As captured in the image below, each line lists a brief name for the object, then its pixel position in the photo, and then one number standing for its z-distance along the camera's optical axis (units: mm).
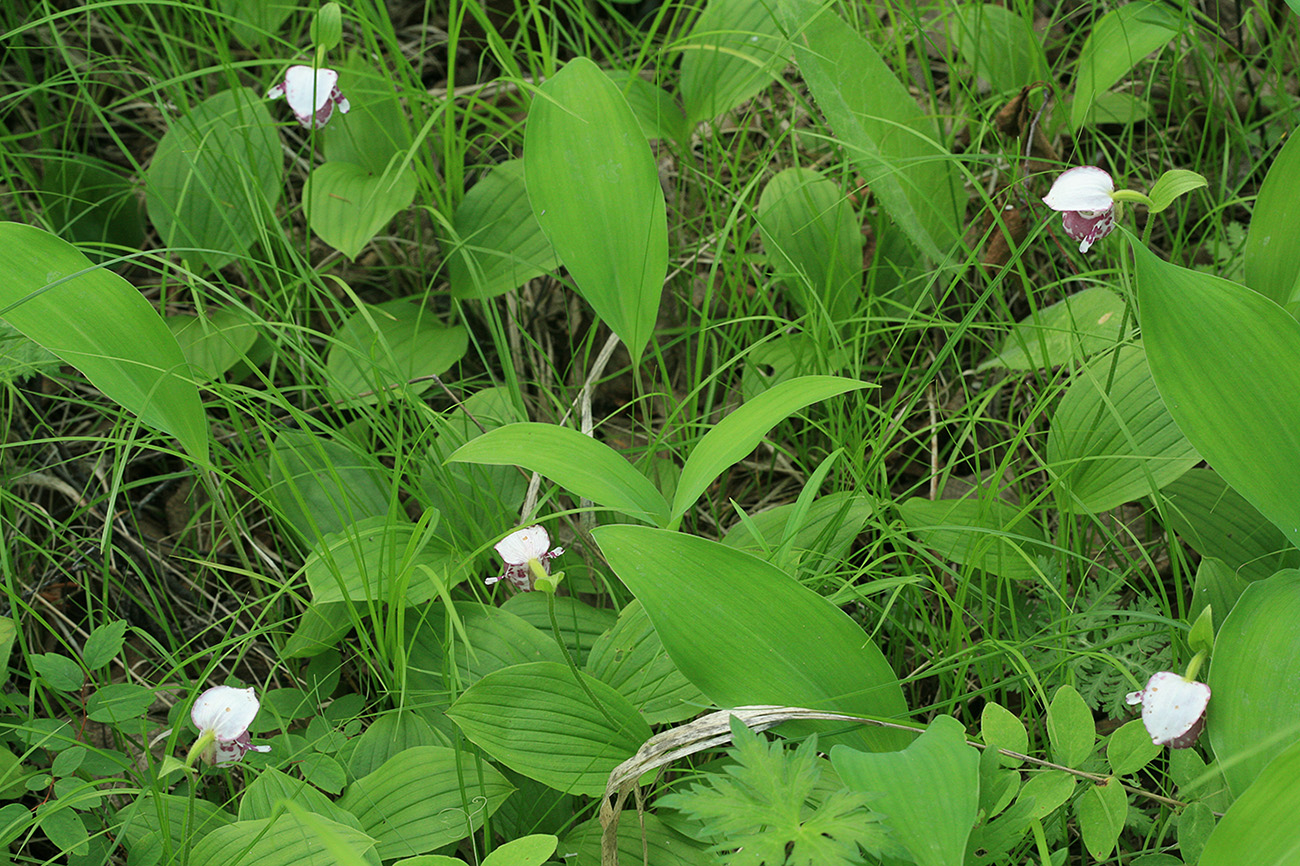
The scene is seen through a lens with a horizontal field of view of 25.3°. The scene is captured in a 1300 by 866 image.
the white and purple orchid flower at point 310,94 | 1120
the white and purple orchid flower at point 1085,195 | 984
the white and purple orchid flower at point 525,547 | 977
